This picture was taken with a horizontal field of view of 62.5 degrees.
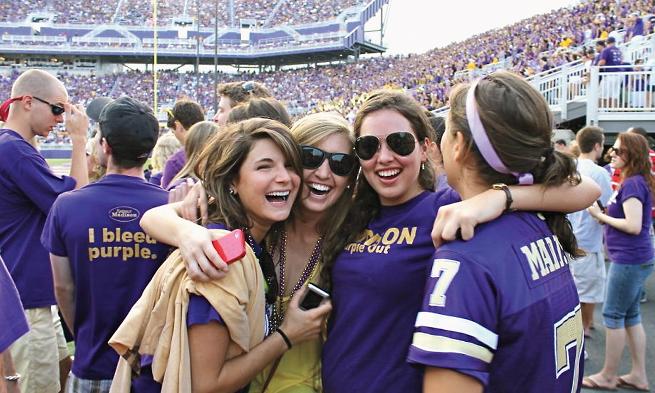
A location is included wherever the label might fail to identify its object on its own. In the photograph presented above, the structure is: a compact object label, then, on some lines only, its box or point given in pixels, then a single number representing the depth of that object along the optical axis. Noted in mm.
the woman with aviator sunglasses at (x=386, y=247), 1727
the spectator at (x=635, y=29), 15000
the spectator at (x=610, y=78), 11516
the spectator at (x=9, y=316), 1618
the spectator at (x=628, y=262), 4312
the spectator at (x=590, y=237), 5039
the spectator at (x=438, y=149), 2115
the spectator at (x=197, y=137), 3494
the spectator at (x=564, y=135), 6362
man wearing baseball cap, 2311
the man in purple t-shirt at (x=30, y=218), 2908
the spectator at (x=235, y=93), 3619
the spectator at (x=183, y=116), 4633
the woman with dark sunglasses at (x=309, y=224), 1907
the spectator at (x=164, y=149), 5043
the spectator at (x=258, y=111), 2512
